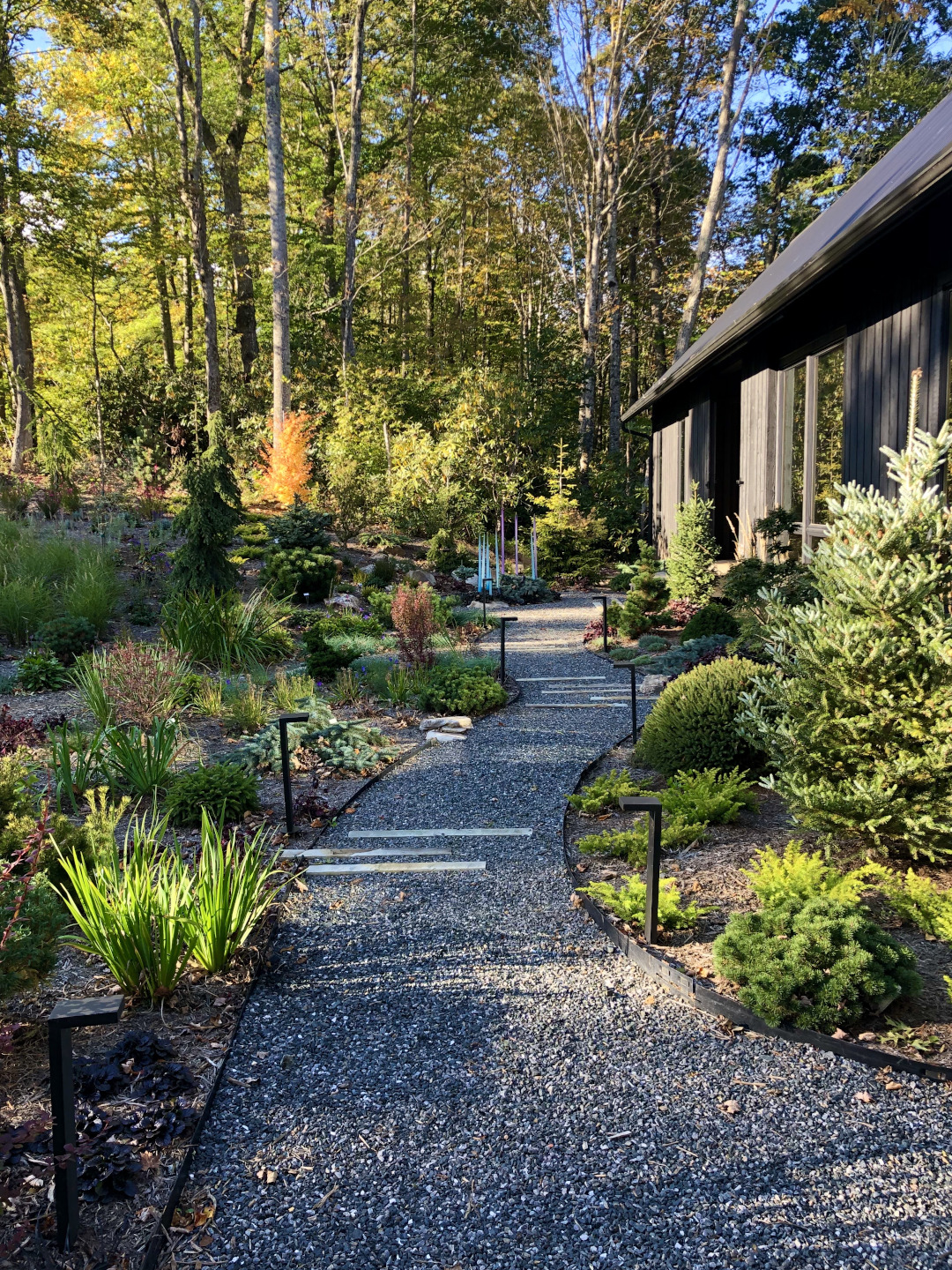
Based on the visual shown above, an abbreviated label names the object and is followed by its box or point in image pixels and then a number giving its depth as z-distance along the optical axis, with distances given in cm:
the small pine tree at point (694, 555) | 1073
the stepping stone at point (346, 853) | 414
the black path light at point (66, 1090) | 187
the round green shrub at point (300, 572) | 1034
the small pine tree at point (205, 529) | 806
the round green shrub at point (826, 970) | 266
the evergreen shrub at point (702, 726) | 476
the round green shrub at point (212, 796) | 440
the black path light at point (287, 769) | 425
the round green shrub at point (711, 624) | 795
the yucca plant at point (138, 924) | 283
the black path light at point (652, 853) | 314
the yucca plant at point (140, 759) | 467
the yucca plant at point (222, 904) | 301
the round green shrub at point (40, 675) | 682
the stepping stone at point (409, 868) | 404
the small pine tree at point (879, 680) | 340
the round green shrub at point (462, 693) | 673
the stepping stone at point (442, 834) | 449
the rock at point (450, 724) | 638
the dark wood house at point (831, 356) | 577
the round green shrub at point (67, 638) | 761
